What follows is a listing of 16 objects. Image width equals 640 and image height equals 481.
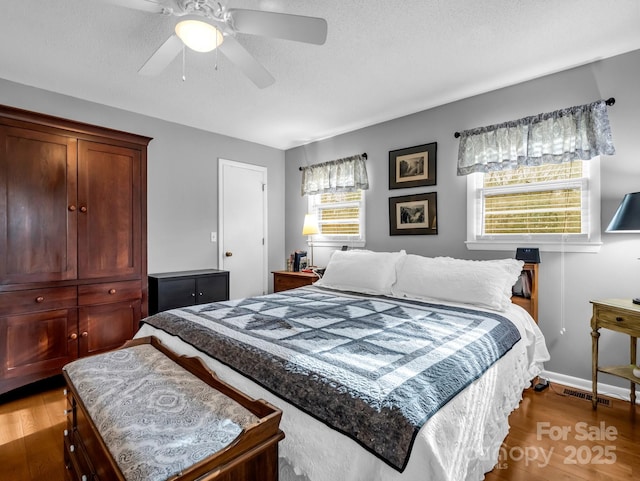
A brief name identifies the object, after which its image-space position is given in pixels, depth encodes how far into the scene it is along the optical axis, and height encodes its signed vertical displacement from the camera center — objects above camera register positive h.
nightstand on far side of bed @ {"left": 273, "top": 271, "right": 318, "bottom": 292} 3.82 -0.50
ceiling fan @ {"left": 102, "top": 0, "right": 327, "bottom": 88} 1.59 +1.08
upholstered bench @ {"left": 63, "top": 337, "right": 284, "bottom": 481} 0.99 -0.64
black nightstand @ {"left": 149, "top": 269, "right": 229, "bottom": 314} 3.23 -0.52
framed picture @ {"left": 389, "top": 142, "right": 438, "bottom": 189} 3.32 +0.74
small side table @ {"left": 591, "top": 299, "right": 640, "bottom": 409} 2.03 -0.56
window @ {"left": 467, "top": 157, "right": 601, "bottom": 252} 2.50 +0.24
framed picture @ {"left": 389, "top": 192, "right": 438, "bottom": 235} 3.32 +0.24
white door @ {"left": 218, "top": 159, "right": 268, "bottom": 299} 4.17 +0.15
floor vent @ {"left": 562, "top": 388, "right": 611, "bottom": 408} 2.34 -1.16
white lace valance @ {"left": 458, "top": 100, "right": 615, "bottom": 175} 2.39 +0.77
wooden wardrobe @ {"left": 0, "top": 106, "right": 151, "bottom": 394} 2.38 -0.02
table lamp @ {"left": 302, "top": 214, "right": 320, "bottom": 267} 4.16 +0.15
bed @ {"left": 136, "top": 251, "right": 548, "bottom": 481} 1.04 -0.53
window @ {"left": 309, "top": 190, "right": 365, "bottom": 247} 4.02 +0.26
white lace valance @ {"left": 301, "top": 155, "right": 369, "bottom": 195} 3.89 +0.77
